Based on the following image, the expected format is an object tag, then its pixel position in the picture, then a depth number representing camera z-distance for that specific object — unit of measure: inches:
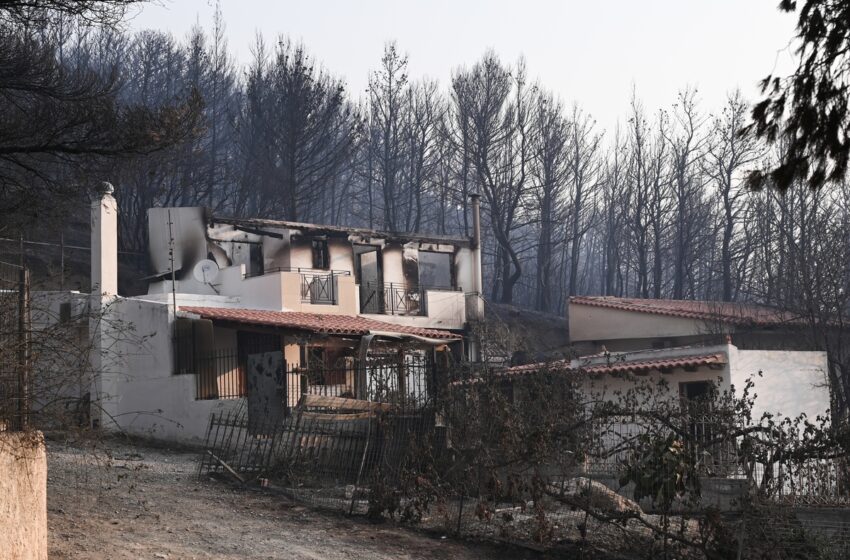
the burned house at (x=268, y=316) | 778.8
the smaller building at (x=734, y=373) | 952.3
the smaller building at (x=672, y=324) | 1385.3
